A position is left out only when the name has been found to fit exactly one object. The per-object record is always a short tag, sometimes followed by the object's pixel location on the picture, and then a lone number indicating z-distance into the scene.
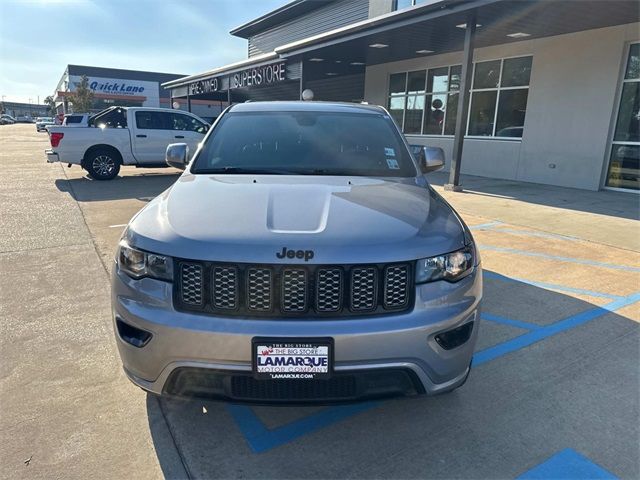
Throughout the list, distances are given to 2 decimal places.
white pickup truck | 11.35
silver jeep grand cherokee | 1.97
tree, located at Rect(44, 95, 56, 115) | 96.05
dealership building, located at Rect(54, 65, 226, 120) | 58.38
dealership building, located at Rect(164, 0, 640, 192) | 9.98
